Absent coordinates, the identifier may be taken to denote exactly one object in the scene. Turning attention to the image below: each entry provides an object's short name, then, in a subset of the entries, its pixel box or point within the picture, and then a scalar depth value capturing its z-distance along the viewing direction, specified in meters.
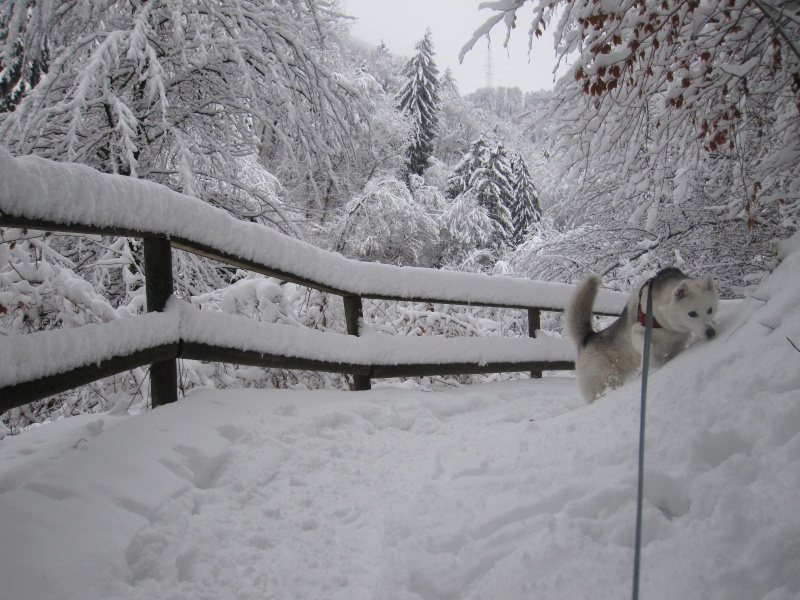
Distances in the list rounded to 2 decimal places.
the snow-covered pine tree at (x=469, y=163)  24.23
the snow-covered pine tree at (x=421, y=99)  23.17
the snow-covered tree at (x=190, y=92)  4.05
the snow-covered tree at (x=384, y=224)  13.97
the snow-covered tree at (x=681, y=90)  2.29
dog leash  1.03
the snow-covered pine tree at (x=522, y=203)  25.19
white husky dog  2.63
